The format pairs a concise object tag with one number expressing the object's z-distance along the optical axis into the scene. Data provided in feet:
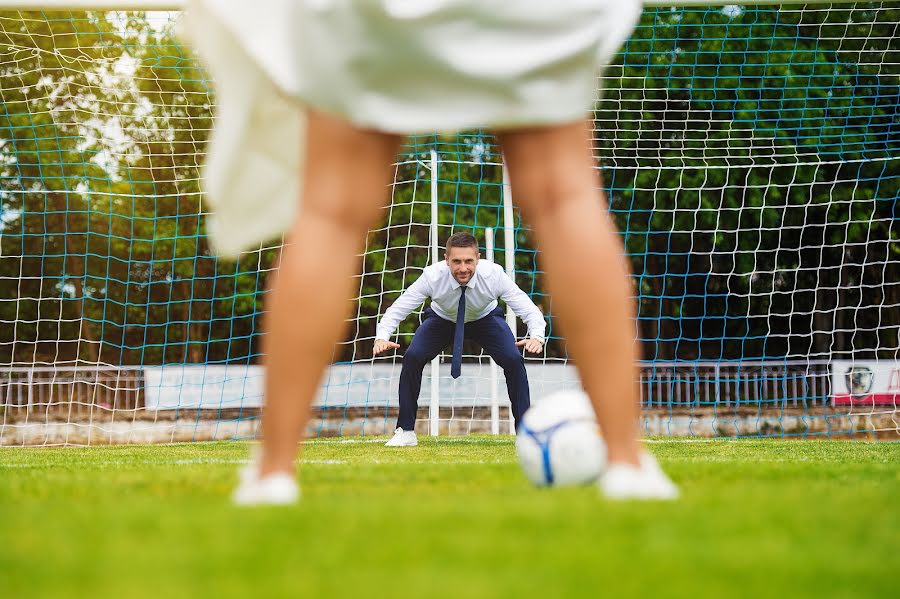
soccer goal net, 47.55
